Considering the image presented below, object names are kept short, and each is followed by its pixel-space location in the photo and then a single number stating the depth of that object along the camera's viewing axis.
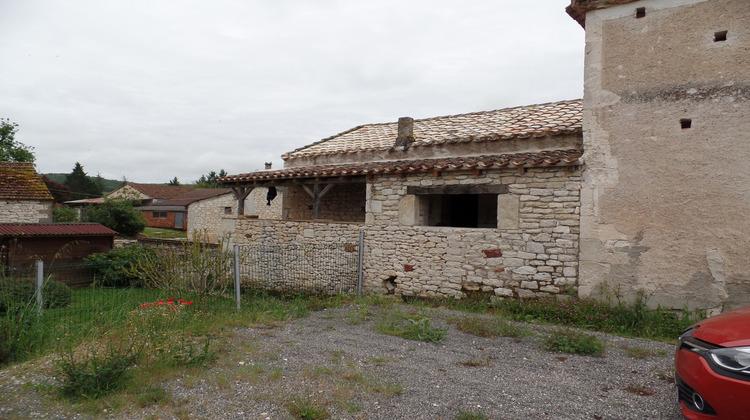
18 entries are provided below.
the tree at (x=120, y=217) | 23.03
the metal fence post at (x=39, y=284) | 5.71
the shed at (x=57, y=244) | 12.23
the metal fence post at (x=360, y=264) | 9.38
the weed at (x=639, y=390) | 4.03
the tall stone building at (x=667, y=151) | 6.23
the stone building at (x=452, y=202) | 7.44
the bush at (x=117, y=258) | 12.64
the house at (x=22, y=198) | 16.59
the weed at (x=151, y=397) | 3.72
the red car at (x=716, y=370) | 2.76
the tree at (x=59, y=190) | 40.33
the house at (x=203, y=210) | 27.41
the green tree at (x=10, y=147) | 29.06
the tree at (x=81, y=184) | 46.14
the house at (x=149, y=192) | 33.88
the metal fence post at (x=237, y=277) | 7.32
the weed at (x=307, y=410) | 3.50
